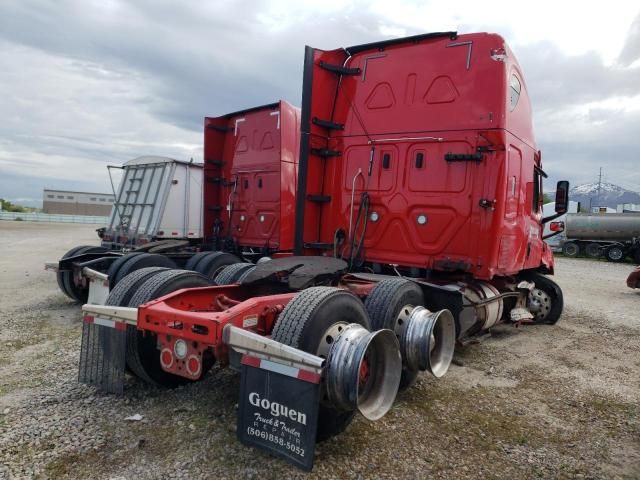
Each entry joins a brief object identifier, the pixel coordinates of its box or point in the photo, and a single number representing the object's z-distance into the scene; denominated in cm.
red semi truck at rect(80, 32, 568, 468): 277
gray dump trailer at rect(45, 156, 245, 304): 728
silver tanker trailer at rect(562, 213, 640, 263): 2394
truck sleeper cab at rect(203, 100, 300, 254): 769
